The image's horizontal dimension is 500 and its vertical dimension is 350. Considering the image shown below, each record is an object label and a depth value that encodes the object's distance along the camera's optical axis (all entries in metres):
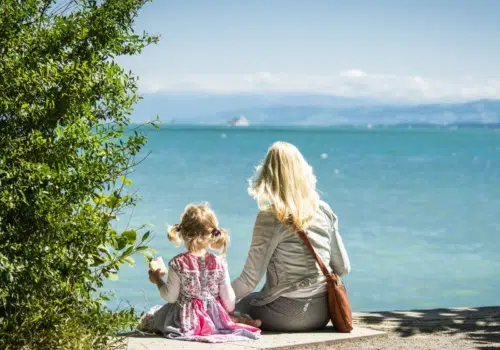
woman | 6.08
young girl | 5.96
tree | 5.02
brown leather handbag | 6.16
